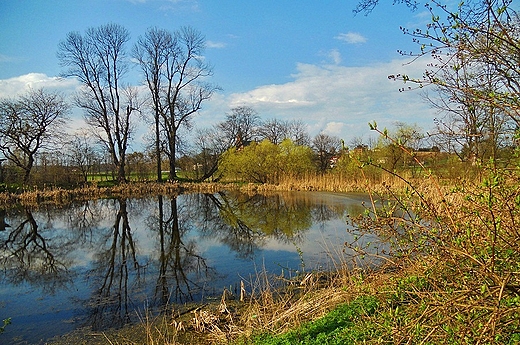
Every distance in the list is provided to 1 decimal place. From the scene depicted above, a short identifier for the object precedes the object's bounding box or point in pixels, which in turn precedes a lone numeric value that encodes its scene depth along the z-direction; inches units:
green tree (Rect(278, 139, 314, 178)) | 945.5
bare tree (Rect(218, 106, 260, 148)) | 1195.9
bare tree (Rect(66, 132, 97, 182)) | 988.6
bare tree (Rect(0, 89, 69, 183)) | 837.2
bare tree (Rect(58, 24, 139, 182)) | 999.0
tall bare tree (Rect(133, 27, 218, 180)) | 1072.2
